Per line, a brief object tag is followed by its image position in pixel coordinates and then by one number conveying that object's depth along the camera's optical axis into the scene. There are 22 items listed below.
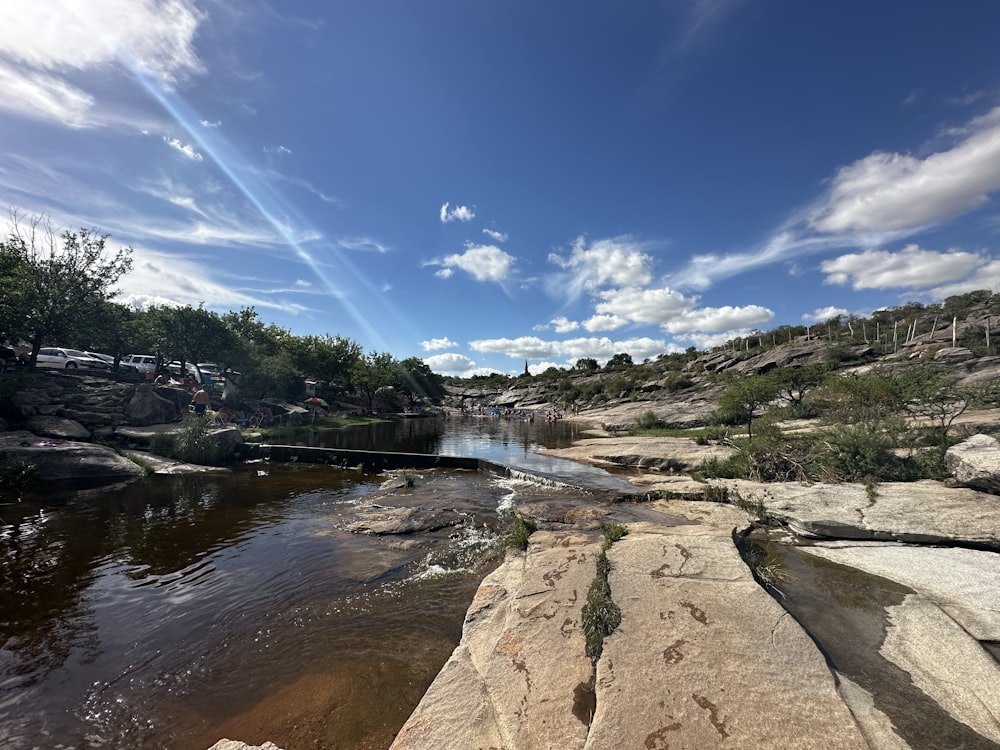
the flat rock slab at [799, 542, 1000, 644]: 6.34
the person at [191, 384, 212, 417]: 26.97
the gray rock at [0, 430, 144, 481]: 16.06
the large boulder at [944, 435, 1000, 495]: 10.28
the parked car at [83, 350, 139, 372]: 36.52
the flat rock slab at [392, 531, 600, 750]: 4.01
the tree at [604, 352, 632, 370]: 113.09
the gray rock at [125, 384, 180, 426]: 22.98
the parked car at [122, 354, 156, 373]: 40.91
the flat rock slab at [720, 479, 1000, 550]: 9.34
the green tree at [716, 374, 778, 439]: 26.17
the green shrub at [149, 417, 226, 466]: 20.48
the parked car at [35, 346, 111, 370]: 29.89
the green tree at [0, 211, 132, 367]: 21.80
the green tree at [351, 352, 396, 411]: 60.77
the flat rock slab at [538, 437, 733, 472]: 20.86
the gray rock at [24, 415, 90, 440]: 18.72
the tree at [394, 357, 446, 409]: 76.19
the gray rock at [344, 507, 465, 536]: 11.89
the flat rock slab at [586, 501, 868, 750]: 3.63
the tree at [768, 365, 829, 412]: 32.42
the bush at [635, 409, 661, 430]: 39.09
